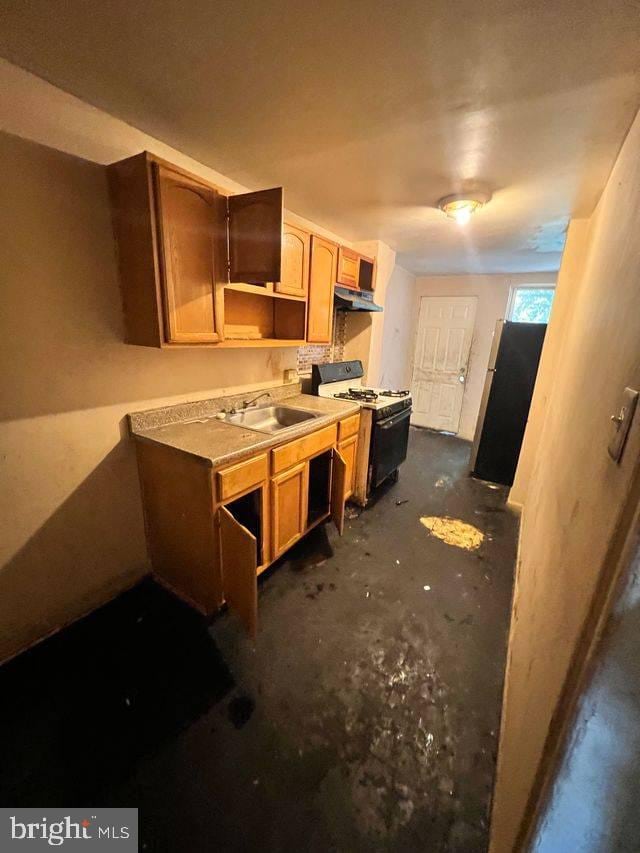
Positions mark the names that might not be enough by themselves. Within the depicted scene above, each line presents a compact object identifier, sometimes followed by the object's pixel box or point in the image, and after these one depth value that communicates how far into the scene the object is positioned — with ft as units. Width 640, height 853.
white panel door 15.70
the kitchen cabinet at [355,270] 8.91
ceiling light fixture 6.88
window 14.34
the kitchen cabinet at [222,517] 5.12
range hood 8.83
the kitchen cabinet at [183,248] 4.69
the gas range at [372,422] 9.02
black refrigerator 10.40
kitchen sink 7.79
